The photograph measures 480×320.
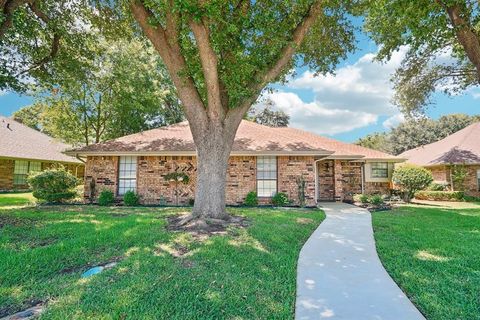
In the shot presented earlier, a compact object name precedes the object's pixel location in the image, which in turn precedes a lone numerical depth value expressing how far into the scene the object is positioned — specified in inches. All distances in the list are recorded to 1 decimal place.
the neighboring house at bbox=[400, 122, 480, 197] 650.2
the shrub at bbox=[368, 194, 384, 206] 480.6
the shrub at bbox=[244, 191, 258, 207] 460.1
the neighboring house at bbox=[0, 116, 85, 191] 737.6
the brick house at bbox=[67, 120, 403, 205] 472.1
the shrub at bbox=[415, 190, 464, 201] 621.0
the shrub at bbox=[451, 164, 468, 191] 642.8
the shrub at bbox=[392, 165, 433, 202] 561.0
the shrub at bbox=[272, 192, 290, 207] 461.1
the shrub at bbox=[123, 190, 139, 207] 466.9
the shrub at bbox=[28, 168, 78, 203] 465.4
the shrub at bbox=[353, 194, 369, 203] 509.0
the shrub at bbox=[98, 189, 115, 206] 469.7
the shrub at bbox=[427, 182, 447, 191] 660.7
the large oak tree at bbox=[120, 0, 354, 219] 263.0
